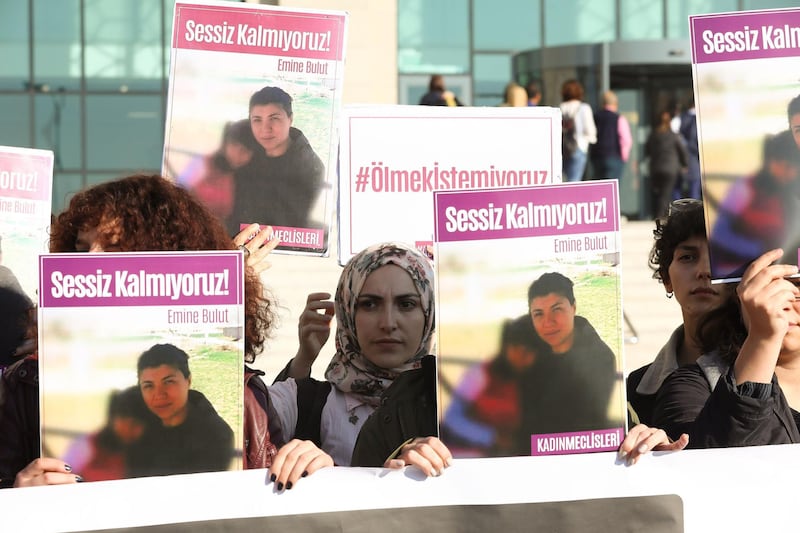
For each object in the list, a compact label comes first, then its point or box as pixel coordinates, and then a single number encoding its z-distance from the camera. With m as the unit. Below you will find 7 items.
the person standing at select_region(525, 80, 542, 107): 13.79
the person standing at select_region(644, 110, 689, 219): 14.30
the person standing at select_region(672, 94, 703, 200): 14.38
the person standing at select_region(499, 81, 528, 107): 11.33
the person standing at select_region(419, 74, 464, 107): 12.66
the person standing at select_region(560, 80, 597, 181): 13.07
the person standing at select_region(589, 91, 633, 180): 13.70
